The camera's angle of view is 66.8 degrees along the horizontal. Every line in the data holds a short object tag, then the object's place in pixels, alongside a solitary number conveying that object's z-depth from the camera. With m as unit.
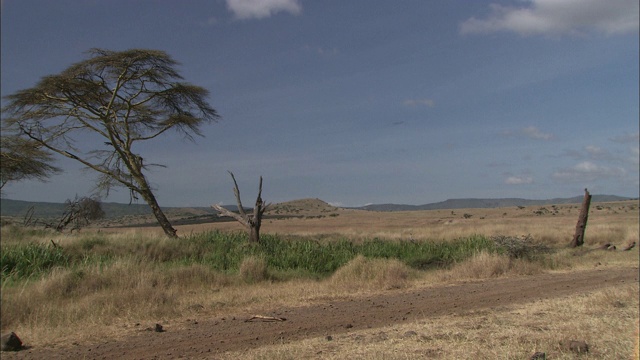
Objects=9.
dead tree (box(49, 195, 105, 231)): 26.67
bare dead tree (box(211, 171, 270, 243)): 18.37
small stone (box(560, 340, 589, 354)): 5.66
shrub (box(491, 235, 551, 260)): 16.11
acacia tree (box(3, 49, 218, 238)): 19.91
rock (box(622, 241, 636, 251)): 20.19
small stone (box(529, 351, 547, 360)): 5.34
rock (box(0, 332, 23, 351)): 6.46
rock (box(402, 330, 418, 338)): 6.78
